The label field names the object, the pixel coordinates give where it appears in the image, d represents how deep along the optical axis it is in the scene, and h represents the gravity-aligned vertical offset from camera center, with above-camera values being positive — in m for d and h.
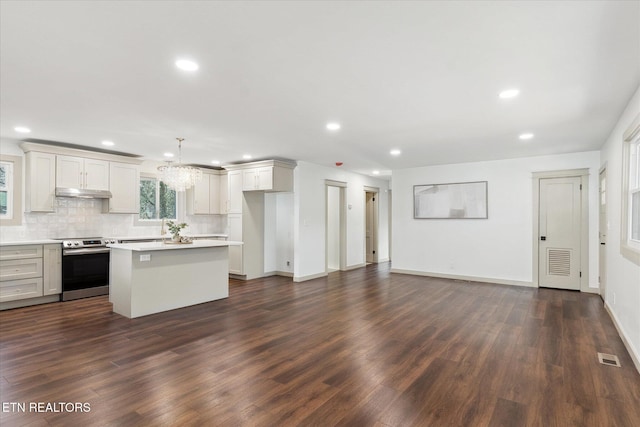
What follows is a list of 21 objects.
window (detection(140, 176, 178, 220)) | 6.78 +0.27
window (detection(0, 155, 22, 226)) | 5.09 +0.36
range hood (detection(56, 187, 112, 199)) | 5.27 +0.32
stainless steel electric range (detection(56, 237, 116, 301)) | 5.15 -0.87
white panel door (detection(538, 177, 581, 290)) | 5.84 -0.33
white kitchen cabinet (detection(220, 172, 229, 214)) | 7.52 +0.44
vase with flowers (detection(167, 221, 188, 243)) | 4.86 -0.26
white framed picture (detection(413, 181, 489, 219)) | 6.69 +0.28
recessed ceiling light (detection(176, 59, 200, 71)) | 2.53 +1.15
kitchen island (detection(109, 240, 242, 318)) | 4.24 -0.87
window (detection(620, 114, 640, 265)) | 3.17 +0.20
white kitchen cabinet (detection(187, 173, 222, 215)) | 7.19 +0.37
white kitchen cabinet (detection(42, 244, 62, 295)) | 4.98 -0.86
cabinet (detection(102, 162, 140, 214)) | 5.89 +0.44
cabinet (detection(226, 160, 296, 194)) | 6.42 +0.76
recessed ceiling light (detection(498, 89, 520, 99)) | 3.05 +1.13
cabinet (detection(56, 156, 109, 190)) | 5.31 +0.66
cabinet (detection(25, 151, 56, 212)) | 5.05 +0.48
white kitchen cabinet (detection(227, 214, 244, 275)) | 6.93 -0.72
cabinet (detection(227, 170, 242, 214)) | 6.96 +0.48
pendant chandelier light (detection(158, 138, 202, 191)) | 5.15 +0.58
